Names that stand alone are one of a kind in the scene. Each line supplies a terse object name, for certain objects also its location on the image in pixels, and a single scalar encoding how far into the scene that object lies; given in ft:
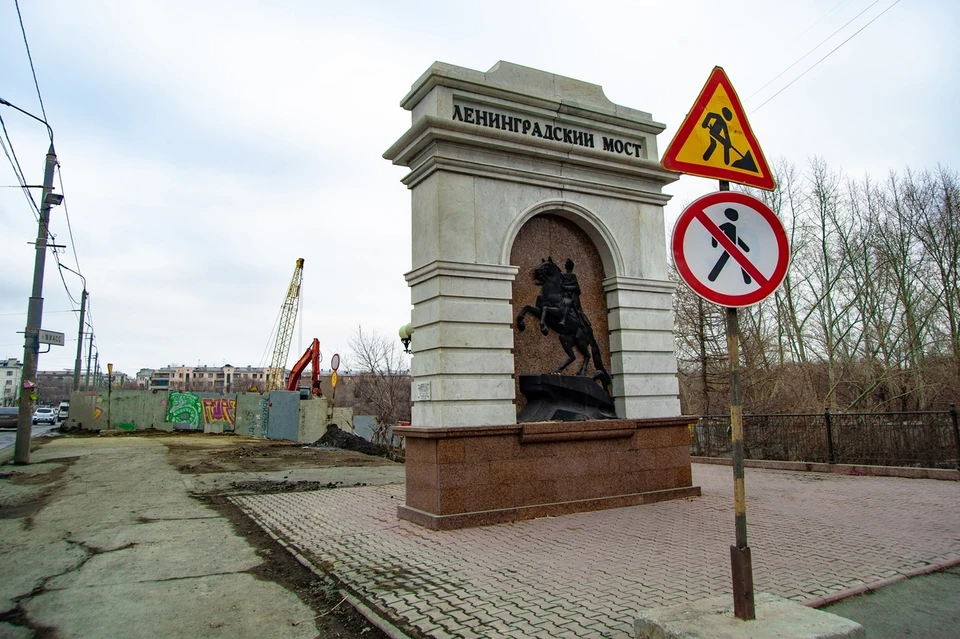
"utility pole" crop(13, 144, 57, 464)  54.60
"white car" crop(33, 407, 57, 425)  190.46
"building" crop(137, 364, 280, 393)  509.76
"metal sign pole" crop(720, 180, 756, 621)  12.18
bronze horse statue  31.91
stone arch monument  27.84
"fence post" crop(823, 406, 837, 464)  43.80
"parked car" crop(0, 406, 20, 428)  134.41
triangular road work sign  14.05
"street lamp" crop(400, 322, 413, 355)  37.99
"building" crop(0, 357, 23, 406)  417.86
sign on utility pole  58.59
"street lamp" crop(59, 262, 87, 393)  126.21
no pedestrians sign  13.24
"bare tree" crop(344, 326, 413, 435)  110.93
